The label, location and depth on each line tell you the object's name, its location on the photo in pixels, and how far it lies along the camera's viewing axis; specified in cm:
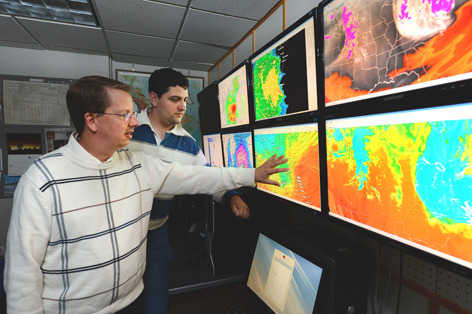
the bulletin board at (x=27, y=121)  257
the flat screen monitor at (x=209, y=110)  211
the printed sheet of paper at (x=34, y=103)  257
